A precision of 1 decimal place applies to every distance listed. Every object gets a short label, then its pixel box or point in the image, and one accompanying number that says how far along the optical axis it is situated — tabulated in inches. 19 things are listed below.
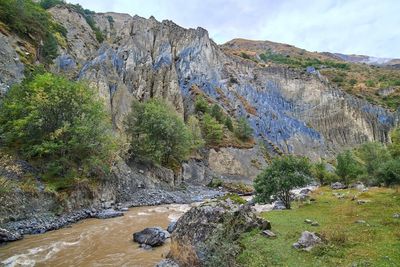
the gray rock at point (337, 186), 1941.9
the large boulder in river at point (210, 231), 506.9
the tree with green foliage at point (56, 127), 1124.5
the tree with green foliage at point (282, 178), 1024.9
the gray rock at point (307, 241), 513.0
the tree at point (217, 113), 2982.3
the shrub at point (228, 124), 2992.1
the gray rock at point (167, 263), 544.3
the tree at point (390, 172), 1328.7
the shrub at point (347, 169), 2027.3
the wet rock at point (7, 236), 739.4
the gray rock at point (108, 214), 1079.0
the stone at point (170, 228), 834.0
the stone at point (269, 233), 593.8
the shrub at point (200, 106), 3046.3
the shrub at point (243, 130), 2942.9
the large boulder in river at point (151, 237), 733.3
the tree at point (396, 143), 1443.4
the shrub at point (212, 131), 2702.5
